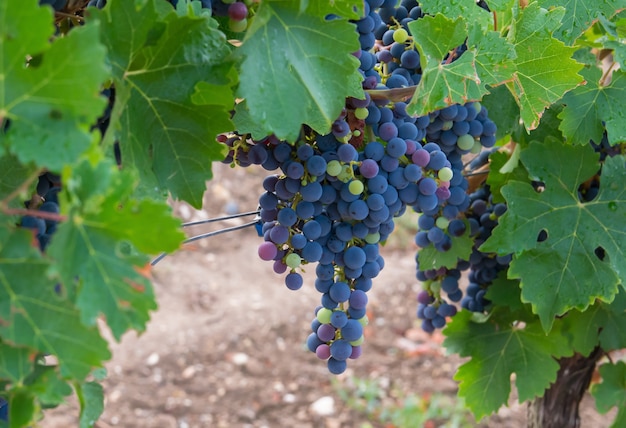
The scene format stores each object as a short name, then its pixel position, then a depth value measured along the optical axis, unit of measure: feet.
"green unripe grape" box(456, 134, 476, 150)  3.55
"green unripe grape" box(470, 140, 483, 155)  3.67
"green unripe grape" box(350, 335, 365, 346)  3.15
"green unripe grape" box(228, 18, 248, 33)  2.62
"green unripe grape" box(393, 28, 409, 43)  3.26
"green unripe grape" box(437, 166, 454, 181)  3.13
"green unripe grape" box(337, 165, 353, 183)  2.94
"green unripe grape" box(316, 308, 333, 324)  3.17
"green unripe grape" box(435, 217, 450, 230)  3.95
